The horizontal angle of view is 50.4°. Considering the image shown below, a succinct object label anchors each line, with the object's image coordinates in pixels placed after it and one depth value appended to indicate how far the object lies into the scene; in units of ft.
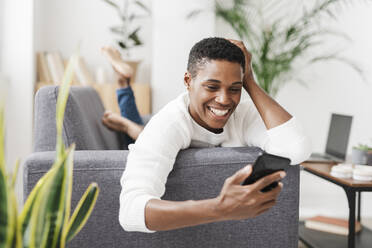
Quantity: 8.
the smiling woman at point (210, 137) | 2.76
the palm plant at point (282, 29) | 10.52
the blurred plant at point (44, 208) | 1.79
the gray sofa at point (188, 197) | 3.77
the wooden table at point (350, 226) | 5.93
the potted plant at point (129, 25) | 10.93
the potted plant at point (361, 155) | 7.11
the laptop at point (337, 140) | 8.50
